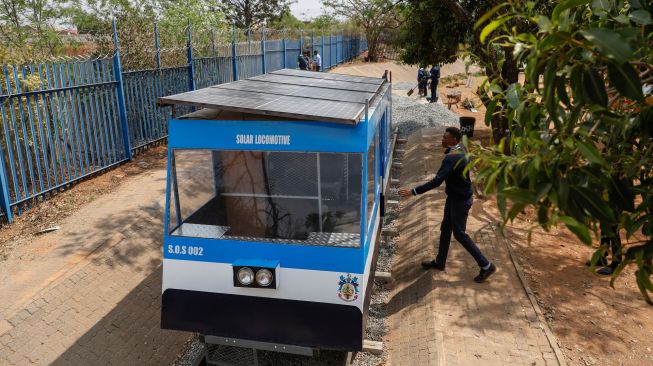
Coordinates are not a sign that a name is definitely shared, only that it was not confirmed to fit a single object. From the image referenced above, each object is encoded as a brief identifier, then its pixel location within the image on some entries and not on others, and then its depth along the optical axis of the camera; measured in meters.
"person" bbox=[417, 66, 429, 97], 25.24
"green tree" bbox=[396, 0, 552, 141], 10.85
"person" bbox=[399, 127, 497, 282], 6.16
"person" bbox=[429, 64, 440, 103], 22.47
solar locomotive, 4.41
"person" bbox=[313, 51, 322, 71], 25.37
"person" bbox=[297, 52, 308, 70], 22.75
